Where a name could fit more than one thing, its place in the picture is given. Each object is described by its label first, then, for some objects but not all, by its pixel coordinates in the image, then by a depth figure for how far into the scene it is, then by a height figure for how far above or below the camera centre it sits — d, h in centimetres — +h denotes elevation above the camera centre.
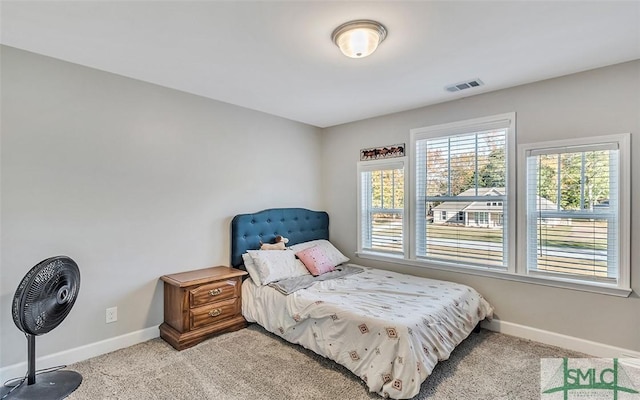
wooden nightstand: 270 -98
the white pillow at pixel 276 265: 315 -70
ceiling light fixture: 189 +104
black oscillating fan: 191 -71
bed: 199 -92
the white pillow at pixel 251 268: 316 -73
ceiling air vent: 280 +106
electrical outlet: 261 -98
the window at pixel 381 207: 377 -9
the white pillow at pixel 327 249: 375 -62
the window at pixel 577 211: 245 -10
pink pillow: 345 -70
